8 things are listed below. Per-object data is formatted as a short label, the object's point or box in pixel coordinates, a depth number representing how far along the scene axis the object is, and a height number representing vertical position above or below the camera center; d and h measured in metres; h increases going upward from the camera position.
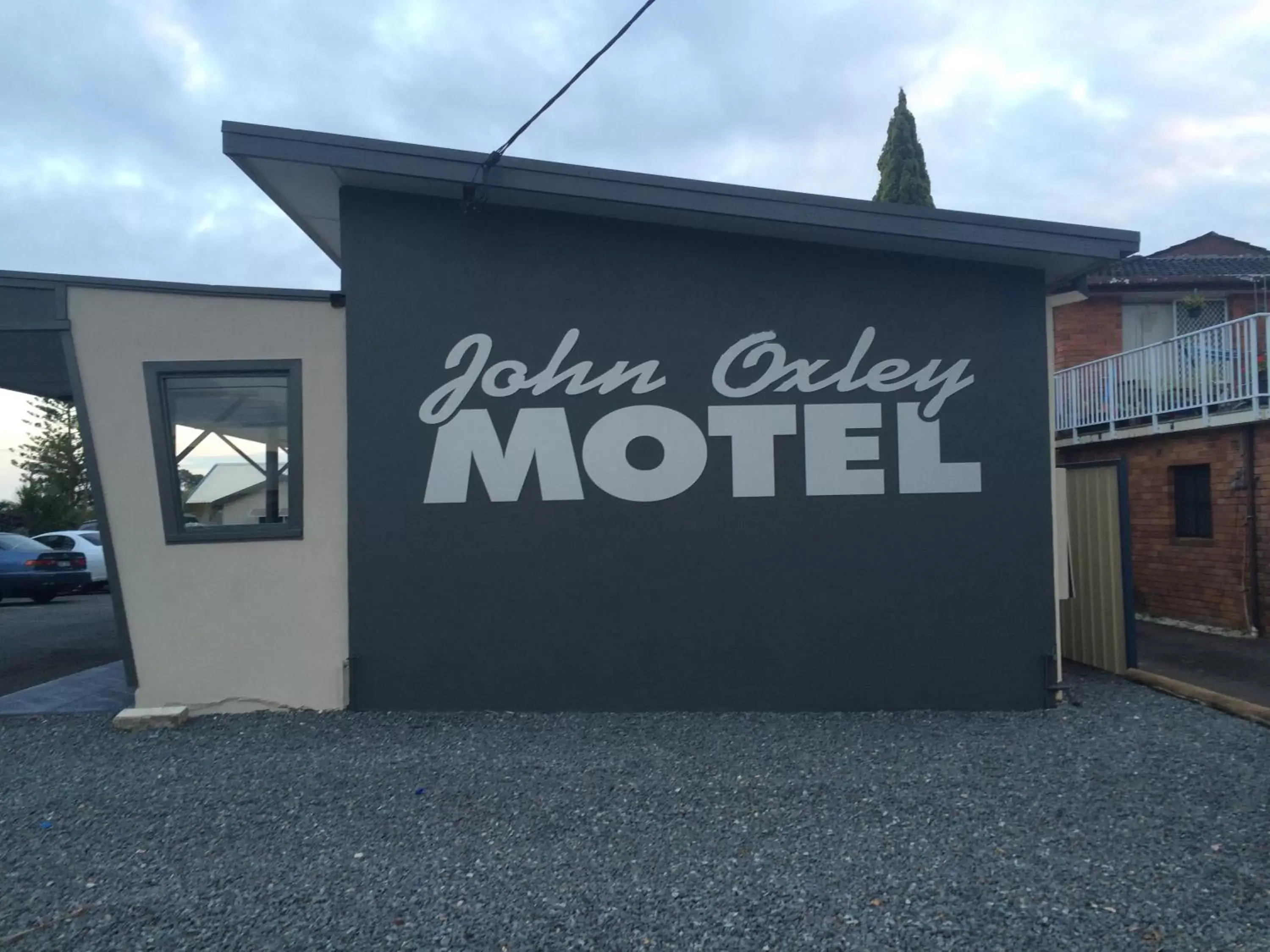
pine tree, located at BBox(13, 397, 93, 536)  32.75 +1.63
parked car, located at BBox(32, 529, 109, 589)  20.20 -0.82
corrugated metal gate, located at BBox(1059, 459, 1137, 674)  8.87 -0.71
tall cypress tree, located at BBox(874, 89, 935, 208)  19.23 +6.31
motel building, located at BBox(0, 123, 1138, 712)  7.64 +0.22
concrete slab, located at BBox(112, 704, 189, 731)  7.35 -1.57
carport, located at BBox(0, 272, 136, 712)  7.60 +1.25
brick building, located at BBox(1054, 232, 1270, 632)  12.05 +0.48
